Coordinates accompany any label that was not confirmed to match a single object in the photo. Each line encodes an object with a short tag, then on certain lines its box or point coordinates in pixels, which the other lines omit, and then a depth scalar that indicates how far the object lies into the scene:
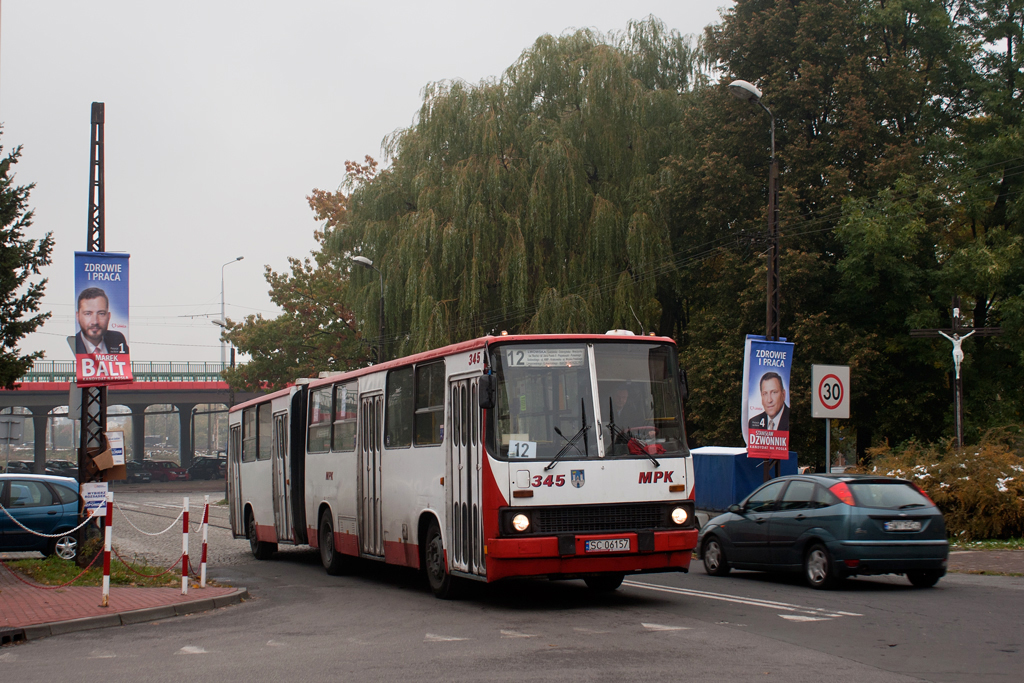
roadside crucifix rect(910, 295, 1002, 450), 25.57
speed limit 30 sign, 21.36
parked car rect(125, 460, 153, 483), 76.38
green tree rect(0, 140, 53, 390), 17.73
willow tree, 33.34
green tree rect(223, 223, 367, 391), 50.12
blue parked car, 19.62
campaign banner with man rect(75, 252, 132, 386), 16.19
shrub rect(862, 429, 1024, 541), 19.83
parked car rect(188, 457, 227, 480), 79.06
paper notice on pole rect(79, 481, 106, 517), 16.79
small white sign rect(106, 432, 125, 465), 29.12
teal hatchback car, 13.09
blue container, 26.61
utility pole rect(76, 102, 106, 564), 17.27
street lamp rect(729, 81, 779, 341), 22.88
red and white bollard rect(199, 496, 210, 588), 14.35
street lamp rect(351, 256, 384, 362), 34.73
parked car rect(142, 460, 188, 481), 77.44
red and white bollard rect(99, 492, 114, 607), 12.13
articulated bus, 11.41
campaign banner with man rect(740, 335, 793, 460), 21.25
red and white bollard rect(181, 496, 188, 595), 13.25
